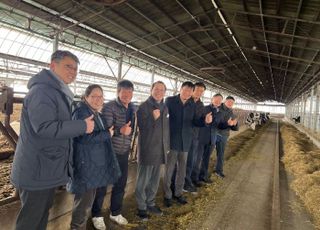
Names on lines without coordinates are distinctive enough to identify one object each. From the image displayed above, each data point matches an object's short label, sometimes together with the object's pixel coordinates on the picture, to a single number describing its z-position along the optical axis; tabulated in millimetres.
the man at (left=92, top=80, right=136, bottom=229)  3052
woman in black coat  2536
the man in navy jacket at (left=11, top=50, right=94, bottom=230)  1916
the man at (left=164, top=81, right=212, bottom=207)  4007
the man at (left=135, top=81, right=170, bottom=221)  3466
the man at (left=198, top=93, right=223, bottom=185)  5101
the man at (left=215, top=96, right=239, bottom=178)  5793
